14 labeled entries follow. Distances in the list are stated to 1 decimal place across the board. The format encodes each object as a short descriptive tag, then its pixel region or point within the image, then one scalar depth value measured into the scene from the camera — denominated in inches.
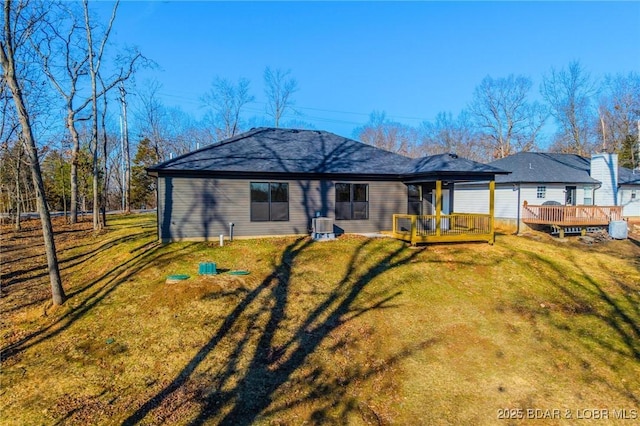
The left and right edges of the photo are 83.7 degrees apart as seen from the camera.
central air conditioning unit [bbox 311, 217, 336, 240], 538.6
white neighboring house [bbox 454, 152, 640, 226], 751.7
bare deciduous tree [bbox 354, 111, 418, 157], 1978.3
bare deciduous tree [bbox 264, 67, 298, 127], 1547.5
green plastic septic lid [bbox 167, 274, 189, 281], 367.6
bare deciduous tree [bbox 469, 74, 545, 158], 1488.7
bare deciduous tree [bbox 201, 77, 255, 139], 1576.6
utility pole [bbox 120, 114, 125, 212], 1400.8
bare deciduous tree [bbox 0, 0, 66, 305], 334.3
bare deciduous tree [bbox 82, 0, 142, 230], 733.3
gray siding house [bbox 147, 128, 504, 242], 511.2
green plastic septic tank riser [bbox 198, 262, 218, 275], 386.6
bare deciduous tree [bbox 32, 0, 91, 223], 733.9
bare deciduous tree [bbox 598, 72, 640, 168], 1331.2
